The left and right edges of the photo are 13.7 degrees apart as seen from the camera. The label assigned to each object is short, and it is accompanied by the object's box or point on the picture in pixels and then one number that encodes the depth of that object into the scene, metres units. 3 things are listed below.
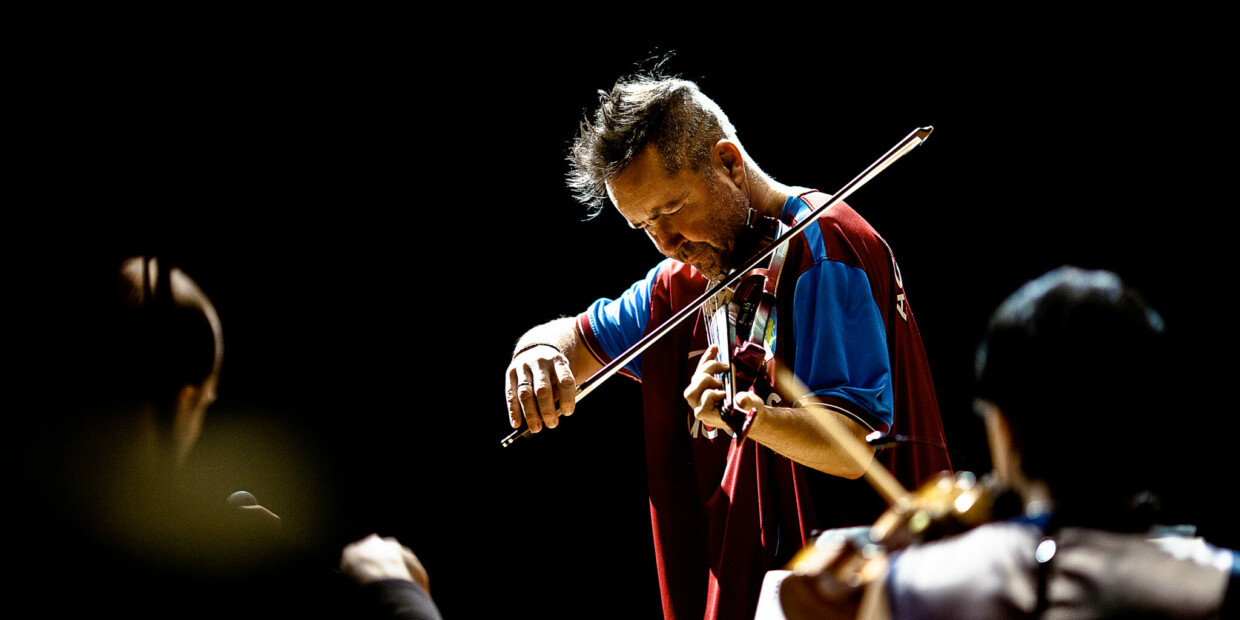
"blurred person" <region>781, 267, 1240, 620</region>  6.30
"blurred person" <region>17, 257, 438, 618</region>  7.09
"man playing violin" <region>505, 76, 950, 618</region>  7.57
